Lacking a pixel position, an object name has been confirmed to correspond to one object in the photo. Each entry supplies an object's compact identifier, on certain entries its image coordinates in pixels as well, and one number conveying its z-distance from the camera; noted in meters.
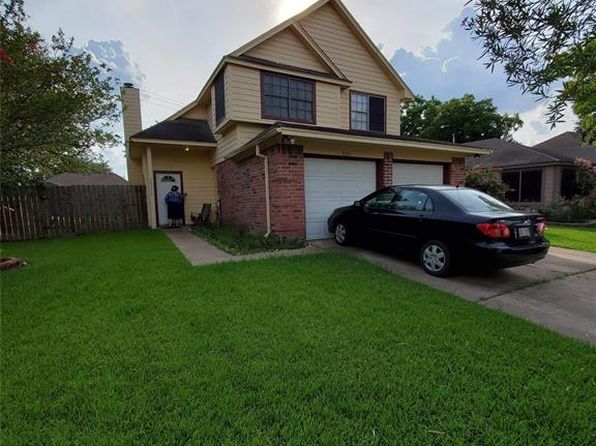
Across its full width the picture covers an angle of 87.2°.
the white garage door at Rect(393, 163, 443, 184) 9.22
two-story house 7.65
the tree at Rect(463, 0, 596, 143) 2.40
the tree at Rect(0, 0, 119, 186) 6.16
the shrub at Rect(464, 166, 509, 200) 12.99
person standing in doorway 11.74
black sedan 4.53
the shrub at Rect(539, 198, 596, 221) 12.94
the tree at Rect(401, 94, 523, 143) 33.56
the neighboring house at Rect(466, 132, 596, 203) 16.16
